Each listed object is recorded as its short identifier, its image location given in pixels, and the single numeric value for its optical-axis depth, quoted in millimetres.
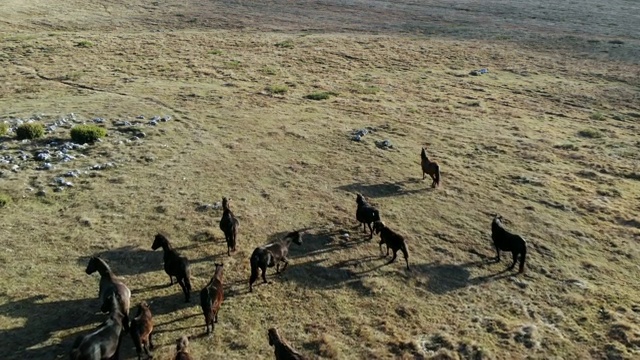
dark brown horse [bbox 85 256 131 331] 12494
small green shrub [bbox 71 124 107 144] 23688
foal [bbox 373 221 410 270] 15906
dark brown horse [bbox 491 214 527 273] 16094
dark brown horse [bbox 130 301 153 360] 11492
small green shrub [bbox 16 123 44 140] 23500
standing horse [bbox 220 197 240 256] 16188
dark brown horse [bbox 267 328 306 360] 11188
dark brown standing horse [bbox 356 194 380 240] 17688
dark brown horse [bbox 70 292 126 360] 10445
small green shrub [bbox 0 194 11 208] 17906
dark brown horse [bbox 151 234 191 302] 13805
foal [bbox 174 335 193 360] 10875
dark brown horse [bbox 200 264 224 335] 12453
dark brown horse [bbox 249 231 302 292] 14445
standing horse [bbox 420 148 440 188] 21938
